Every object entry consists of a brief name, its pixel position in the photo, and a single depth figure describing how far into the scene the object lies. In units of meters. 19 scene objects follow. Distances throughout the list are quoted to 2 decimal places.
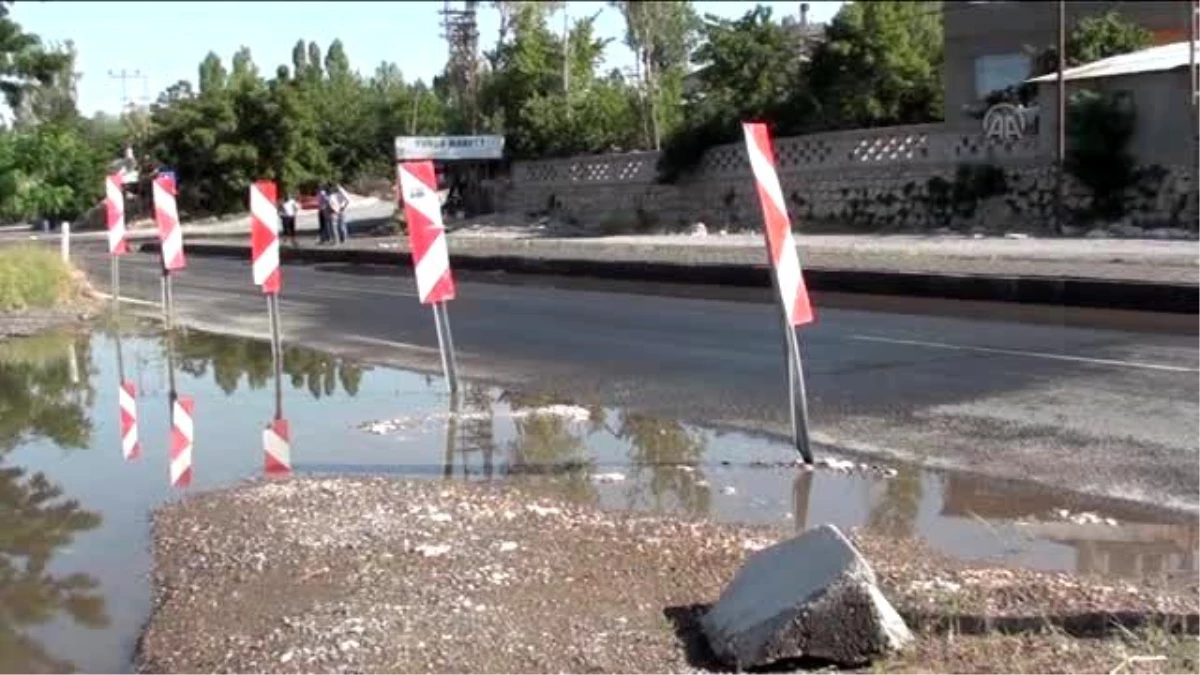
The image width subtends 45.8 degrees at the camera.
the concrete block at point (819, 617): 4.31
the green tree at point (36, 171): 25.36
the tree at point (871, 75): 37.38
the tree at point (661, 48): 49.44
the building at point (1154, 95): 25.61
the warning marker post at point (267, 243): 14.04
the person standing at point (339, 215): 39.26
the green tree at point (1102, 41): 33.00
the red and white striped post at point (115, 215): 20.94
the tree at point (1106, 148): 26.53
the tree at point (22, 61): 28.11
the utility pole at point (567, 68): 50.31
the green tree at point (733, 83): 38.53
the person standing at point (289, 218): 42.28
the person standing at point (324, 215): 39.47
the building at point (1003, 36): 36.69
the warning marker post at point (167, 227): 18.55
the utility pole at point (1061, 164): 27.03
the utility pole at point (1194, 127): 24.50
